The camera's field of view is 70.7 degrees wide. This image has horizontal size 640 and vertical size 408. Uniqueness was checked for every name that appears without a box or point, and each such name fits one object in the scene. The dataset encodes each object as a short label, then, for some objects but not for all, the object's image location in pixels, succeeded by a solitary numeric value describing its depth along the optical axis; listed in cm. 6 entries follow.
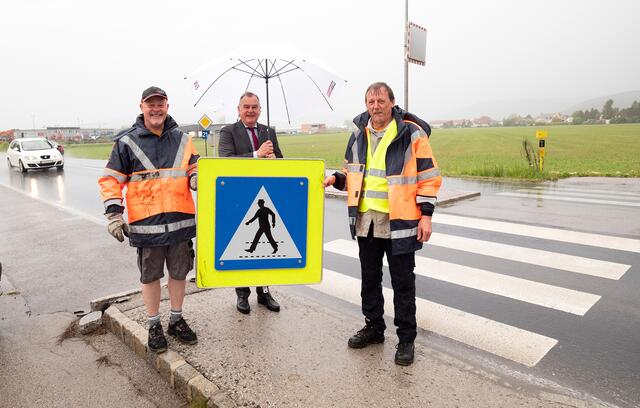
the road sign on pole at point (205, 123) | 2159
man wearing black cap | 331
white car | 1947
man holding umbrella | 406
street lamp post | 967
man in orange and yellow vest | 314
